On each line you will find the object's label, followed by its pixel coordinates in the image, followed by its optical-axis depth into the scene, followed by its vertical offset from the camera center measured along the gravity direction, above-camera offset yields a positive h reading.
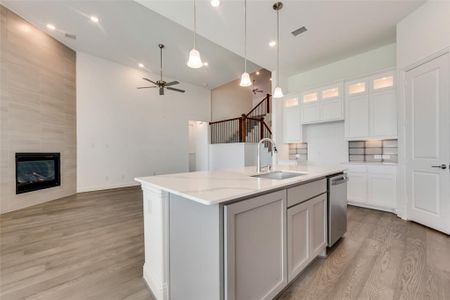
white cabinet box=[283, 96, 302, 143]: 5.06 +0.73
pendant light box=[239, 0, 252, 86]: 2.57 +0.90
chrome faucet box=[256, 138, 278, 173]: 2.26 -0.15
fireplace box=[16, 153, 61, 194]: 4.02 -0.44
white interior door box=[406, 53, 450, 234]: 2.74 +0.07
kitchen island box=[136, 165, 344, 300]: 1.17 -0.59
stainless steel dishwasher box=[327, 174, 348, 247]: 2.24 -0.70
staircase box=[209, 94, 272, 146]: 7.38 +0.86
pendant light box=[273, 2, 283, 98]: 2.90 +2.09
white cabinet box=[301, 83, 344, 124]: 4.34 +1.01
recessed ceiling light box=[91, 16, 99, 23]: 3.98 +2.65
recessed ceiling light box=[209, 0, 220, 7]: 2.75 +2.05
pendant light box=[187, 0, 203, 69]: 2.11 +0.96
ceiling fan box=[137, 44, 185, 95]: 5.00 +1.65
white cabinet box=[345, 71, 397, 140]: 3.64 +0.79
